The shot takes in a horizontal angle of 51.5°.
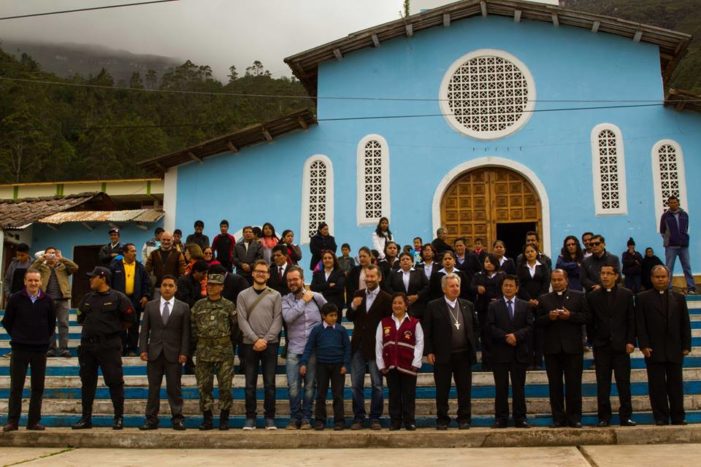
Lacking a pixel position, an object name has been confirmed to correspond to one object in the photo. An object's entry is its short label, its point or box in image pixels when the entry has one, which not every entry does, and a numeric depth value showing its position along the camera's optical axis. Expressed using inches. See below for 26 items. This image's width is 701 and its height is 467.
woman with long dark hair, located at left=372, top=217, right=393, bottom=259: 528.1
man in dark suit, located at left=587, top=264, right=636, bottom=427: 316.5
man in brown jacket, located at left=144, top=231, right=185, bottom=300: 445.7
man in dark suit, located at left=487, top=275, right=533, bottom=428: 320.8
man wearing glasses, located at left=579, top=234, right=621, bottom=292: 405.7
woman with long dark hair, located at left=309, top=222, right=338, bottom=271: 514.0
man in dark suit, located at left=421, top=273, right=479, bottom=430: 322.3
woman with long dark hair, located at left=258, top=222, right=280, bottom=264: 482.0
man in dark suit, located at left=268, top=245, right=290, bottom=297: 420.5
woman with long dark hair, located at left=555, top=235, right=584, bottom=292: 424.2
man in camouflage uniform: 330.3
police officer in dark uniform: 335.6
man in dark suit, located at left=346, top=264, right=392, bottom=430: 330.3
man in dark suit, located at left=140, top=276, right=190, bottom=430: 332.2
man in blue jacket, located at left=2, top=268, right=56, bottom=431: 330.3
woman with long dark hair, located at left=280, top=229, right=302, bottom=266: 483.9
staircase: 342.0
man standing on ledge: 534.6
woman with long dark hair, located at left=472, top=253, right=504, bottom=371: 391.9
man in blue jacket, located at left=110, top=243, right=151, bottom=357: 425.1
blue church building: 643.5
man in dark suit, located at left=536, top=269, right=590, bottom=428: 318.7
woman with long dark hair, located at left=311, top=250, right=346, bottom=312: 405.4
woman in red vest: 323.0
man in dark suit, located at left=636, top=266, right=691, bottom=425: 314.5
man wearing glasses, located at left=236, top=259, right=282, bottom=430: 332.8
